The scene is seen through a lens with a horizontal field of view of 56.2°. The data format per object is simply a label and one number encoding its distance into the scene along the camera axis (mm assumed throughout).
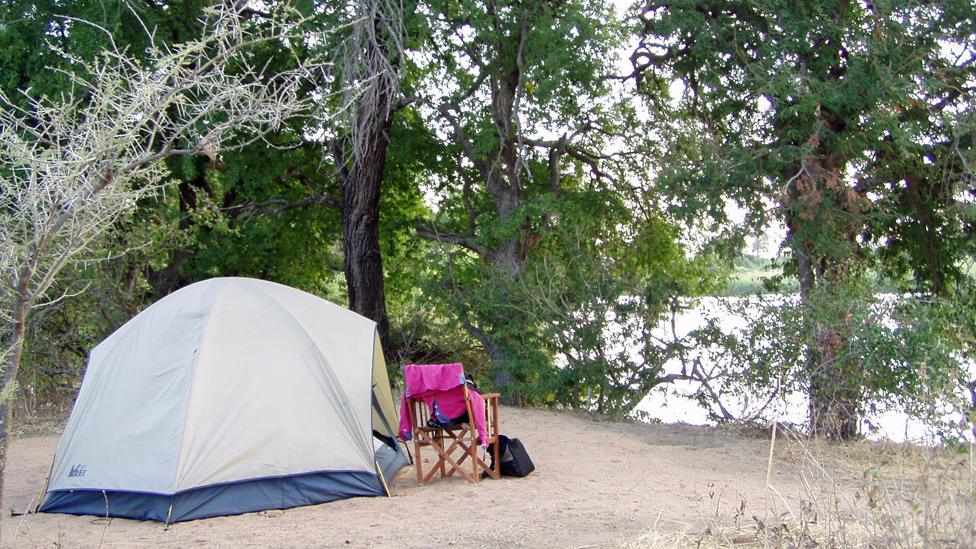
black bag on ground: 7602
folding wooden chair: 7562
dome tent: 6699
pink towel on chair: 7418
